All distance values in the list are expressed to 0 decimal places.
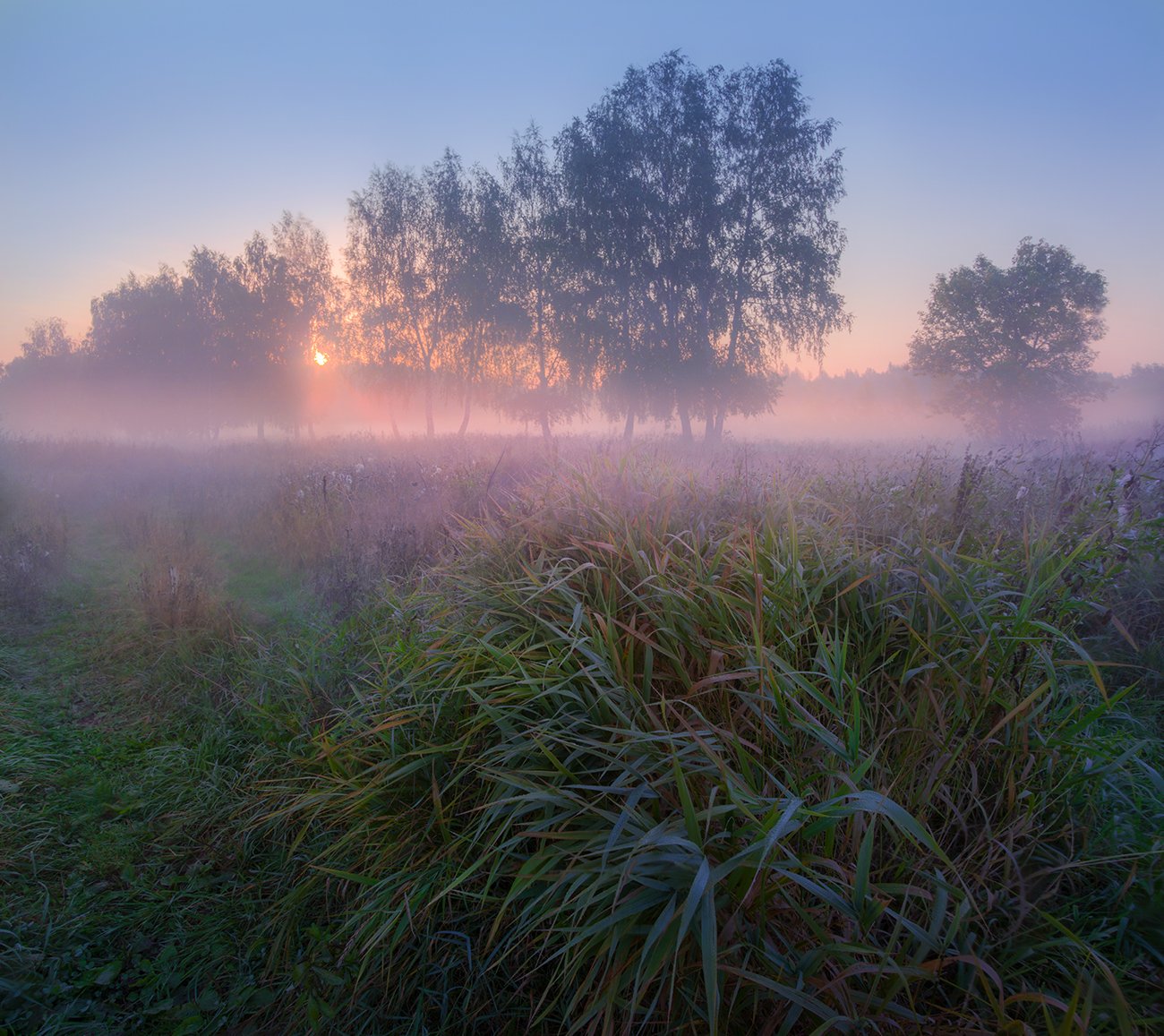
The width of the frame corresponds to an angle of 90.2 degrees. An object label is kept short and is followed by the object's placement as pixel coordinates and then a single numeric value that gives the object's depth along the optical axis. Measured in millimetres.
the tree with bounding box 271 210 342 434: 29984
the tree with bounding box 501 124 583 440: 20406
